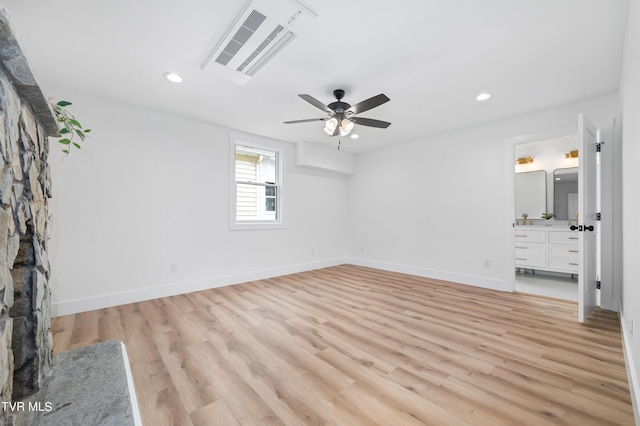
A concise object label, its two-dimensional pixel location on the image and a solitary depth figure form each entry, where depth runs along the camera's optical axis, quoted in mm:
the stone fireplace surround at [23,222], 873
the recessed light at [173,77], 2623
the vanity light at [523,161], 5275
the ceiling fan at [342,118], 2776
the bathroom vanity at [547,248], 4371
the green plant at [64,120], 2168
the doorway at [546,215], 4422
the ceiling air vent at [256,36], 1737
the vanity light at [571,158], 4723
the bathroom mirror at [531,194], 5141
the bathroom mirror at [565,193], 4812
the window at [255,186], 4334
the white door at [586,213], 2662
